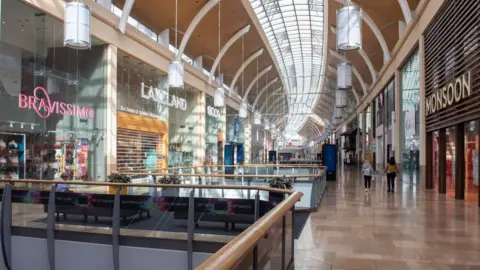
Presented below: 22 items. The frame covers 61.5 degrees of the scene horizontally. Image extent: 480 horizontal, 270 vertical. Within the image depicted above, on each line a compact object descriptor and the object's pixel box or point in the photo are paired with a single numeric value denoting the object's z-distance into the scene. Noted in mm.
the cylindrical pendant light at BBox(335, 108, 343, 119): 36456
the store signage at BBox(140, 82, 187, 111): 21153
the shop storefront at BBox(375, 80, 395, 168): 23217
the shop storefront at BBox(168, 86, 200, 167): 25078
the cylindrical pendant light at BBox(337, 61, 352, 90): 13609
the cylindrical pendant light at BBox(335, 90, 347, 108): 23688
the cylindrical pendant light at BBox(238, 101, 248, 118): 26062
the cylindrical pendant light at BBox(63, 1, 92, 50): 9070
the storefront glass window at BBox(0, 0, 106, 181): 12648
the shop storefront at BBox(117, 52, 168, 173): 18797
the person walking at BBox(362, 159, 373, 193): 14711
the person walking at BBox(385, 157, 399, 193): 14570
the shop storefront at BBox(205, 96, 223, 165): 31912
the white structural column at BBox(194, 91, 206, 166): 29531
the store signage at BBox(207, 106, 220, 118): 32344
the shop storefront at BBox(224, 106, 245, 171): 29406
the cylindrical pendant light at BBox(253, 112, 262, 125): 30266
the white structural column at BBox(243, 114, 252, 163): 49312
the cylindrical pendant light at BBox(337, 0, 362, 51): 8742
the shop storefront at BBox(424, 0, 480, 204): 10383
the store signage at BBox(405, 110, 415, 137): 17453
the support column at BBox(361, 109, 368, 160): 36047
